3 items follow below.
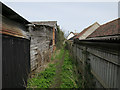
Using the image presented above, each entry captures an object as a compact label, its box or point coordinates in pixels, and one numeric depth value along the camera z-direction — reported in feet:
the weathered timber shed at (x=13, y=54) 7.20
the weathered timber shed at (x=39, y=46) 17.67
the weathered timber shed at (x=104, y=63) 4.98
